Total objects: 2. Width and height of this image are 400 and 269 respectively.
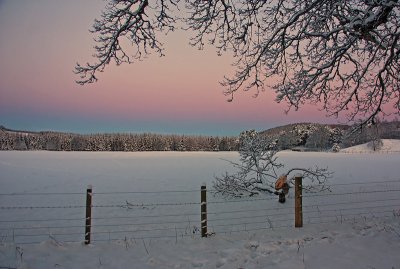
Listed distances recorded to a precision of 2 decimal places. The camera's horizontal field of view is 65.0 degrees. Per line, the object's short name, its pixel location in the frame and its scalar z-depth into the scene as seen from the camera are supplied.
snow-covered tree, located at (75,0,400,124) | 6.61
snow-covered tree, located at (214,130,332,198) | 16.34
